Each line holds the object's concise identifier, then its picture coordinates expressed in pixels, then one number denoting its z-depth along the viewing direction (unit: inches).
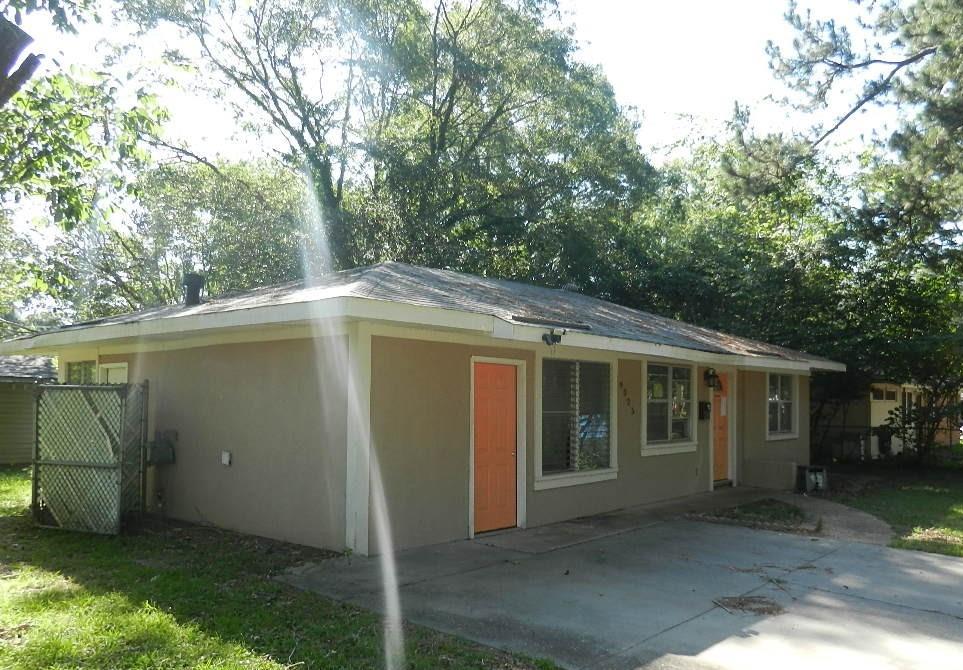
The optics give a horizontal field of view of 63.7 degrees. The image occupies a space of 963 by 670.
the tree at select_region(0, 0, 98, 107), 163.3
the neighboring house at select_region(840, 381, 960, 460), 826.2
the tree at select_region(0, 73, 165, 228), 371.9
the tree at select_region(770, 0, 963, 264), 518.6
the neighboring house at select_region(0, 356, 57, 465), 736.3
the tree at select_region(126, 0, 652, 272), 845.8
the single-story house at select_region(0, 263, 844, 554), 303.4
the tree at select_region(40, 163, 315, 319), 879.7
